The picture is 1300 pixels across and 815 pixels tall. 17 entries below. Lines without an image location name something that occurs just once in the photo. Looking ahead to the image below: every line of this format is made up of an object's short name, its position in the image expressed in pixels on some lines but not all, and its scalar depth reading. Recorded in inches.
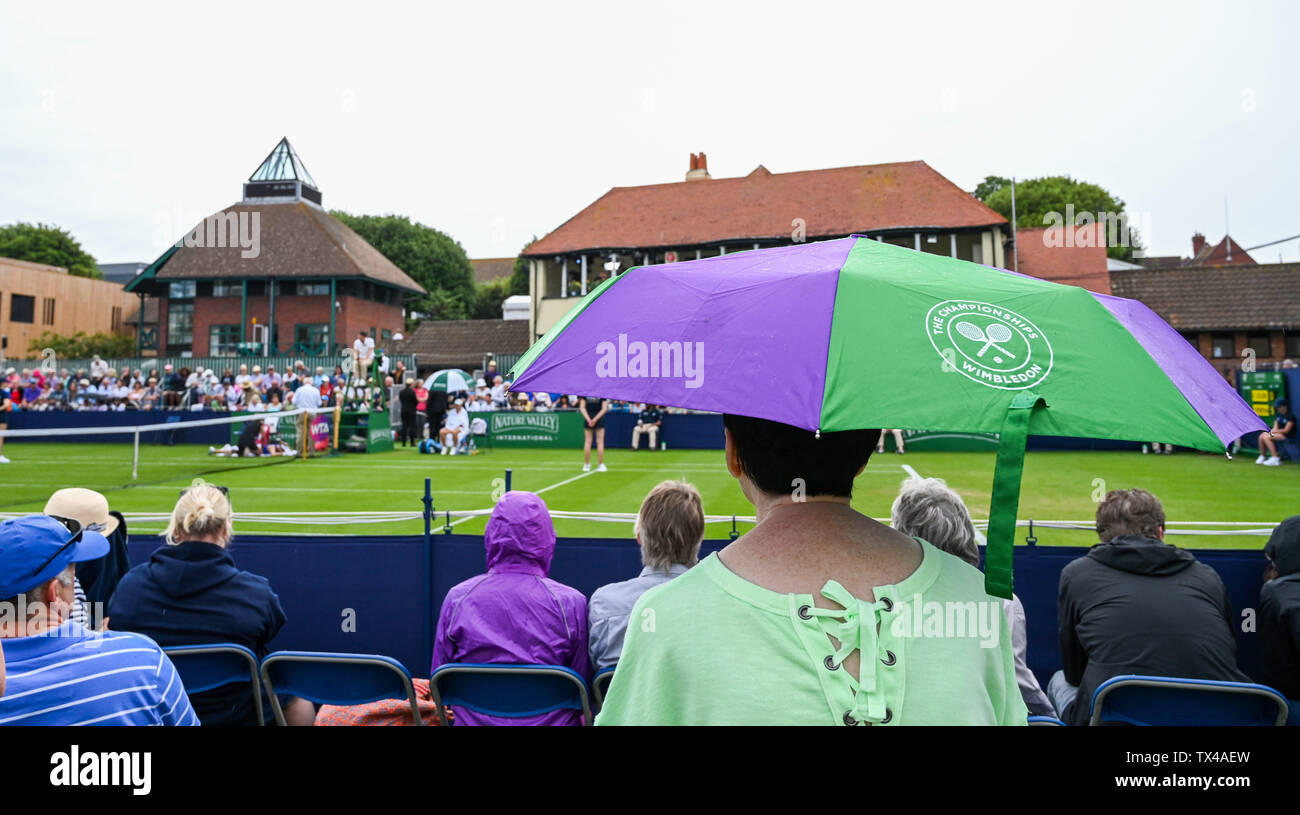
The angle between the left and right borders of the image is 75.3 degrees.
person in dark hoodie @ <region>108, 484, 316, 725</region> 171.3
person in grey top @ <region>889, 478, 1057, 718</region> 166.1
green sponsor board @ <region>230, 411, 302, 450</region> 941.8
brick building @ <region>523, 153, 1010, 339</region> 1637.6
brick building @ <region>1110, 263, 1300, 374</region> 1614.2
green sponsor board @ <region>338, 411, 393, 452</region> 964.0
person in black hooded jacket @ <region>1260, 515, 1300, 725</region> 178.4
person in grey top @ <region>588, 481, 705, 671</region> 171.2
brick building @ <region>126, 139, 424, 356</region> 1961.1
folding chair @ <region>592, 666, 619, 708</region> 157.9
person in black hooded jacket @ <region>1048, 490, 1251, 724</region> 163.0
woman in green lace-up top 63.3
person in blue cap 109.3
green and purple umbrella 75.6
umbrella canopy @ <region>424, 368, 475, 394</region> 983.0
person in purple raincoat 161.2
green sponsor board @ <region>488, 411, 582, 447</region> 1054.4
